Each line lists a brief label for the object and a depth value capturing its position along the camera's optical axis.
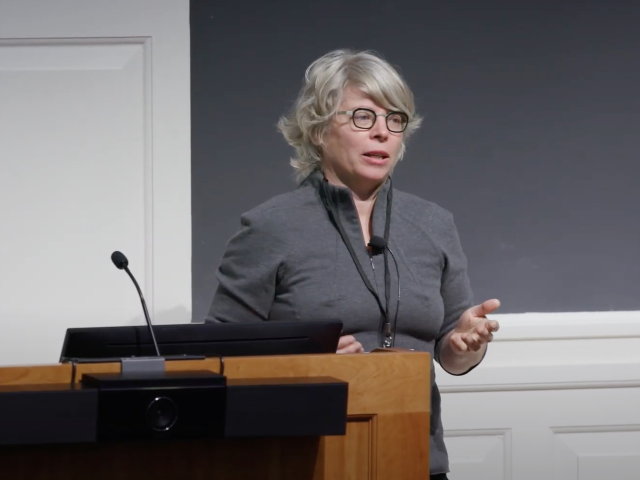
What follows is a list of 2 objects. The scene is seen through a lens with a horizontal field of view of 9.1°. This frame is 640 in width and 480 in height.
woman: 7.16
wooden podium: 6.51
